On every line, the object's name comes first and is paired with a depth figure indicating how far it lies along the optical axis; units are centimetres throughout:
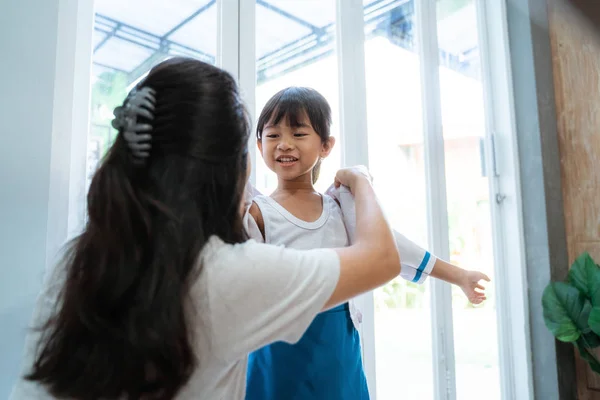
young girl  88
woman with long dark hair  55
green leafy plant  166
